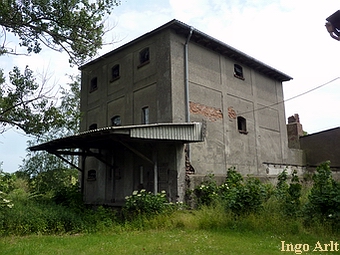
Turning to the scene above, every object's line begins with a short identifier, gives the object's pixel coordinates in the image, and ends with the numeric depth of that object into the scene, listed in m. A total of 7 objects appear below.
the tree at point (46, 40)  11.01
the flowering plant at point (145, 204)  10.73
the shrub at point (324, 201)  8.10
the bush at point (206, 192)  11.85
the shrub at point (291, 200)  9.12
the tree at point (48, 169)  23.23
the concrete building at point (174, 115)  12.46
